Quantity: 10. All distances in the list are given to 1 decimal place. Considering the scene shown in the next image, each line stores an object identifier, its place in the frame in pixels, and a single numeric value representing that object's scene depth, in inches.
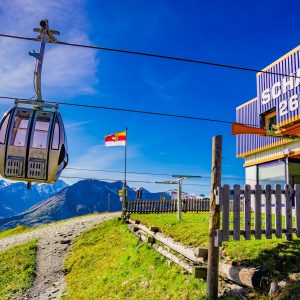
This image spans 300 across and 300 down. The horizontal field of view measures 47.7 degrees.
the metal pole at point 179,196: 808.9
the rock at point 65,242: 963.2
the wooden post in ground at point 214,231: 377.1
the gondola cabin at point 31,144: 398.6
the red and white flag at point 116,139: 1075.9
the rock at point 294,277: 344.8
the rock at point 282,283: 339.0
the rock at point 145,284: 496.9
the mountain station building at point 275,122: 796.6
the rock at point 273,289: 335.0
